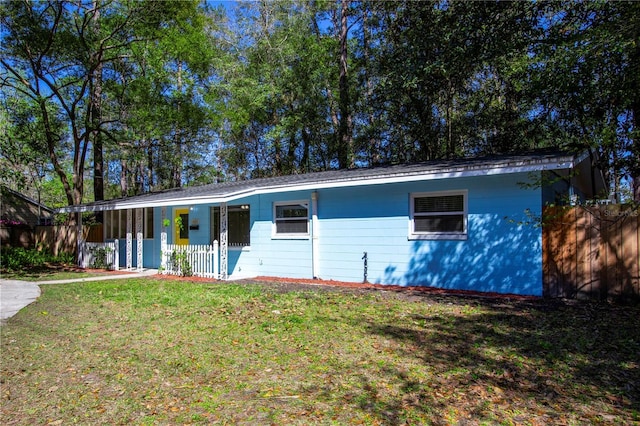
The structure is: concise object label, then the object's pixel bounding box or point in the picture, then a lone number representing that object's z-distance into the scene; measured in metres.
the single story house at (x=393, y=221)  8.16
